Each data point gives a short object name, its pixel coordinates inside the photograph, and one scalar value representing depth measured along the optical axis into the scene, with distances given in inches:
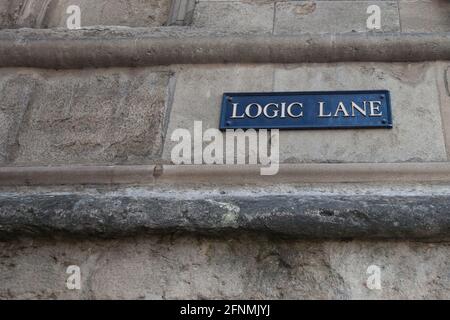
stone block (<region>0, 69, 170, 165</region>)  100.5
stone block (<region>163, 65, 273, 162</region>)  101.6
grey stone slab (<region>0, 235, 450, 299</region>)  81.6
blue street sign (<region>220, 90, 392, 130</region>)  98.3
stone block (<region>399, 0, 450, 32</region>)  112.6
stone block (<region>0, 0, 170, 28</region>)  124.3
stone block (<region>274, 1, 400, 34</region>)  113.5
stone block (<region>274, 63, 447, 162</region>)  94.8
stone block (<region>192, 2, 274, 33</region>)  115.8
